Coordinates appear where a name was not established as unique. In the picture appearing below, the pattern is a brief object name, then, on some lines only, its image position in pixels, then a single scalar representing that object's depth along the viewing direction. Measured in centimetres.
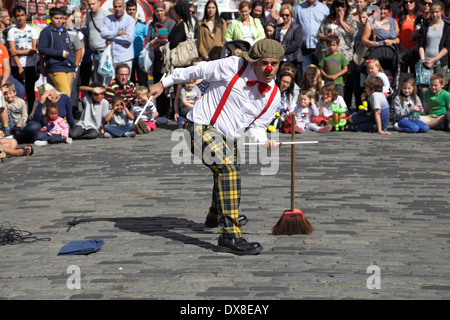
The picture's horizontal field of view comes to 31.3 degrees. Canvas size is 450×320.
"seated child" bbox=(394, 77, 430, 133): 1273
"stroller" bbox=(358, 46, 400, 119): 1362
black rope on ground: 694
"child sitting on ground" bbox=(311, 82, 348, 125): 1304
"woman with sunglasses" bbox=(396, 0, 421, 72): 1401
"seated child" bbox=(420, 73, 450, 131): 1305
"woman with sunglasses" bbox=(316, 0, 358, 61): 1363
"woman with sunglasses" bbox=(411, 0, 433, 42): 1367
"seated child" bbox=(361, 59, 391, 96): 1323
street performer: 639
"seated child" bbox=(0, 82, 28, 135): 1220
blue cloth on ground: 648
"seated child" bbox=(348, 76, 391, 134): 1270
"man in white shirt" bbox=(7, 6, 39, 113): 1352
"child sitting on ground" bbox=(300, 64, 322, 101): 1327
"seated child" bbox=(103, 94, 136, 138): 1262
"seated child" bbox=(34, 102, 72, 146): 1208
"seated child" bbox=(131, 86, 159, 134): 1288
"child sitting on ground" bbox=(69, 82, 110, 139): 1262
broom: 696
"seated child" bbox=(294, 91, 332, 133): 1290
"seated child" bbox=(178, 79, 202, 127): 1323
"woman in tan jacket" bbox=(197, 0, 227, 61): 1375
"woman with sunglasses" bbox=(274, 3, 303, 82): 1362
